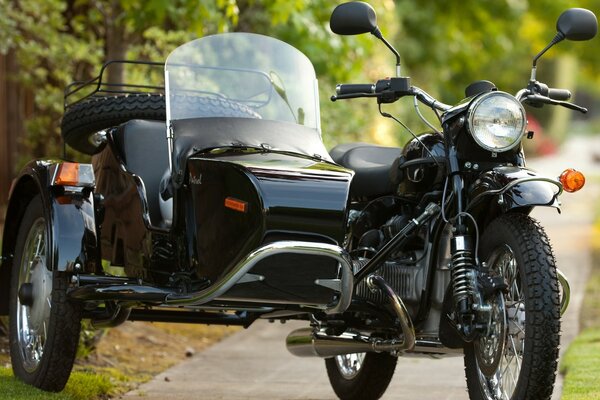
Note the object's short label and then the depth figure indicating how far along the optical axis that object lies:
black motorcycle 9.72
